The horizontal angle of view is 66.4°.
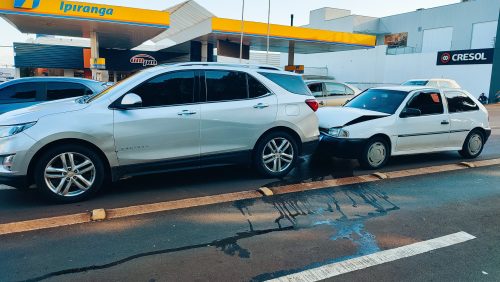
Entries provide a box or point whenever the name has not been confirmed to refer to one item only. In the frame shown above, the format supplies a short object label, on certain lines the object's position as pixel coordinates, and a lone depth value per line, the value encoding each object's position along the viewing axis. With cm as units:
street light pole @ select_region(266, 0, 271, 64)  2102
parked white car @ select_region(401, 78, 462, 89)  1996
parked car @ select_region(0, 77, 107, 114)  752
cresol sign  2847
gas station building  1931
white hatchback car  674
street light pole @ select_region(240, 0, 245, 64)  2100
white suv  452
